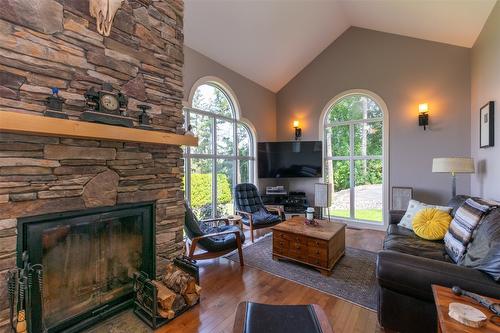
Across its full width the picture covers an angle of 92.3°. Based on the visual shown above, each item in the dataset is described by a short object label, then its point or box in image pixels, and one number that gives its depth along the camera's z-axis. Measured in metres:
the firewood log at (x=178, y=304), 2.18
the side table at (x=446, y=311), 1.10
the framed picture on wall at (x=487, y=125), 3.09
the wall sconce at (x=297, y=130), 5.71
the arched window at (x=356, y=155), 4.89
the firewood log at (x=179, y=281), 2.27
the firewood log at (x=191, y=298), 2.27
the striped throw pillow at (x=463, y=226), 2.14
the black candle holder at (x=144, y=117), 2.26
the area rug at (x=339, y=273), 2.49
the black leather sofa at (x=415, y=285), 1.54
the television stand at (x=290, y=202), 5.00
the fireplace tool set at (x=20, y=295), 1.59
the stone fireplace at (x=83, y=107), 1.60
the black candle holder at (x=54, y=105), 1.68
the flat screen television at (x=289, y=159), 5.36
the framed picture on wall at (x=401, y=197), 4.41
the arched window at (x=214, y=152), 4.04
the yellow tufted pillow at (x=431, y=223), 2.71
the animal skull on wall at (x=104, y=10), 1.85
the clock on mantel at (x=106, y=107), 1.87
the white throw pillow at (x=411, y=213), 3.14
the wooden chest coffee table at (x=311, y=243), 2.90
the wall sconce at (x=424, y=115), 4.32
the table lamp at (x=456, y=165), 3.34
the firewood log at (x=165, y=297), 2.10
